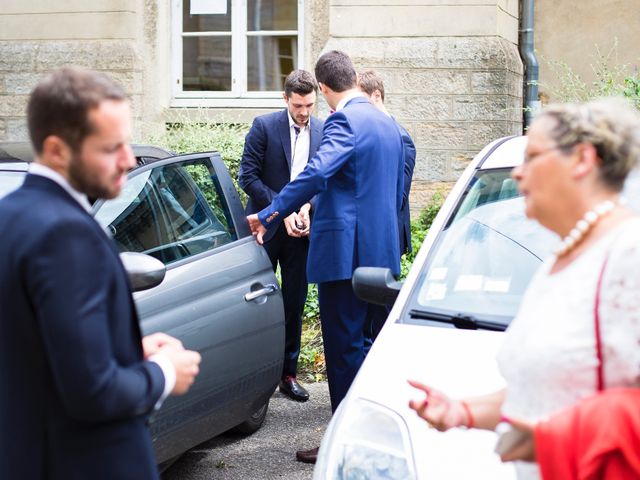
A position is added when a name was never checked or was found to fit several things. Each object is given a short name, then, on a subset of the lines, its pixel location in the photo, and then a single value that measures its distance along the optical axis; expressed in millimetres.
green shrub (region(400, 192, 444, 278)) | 9555
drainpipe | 10711
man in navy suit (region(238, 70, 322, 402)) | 6461
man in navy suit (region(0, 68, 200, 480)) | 2107
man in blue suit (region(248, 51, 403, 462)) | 5145
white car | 2908
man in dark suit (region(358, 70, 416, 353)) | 6699
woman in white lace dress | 1943
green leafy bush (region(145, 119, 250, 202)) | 9250
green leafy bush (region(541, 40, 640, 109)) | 7777
